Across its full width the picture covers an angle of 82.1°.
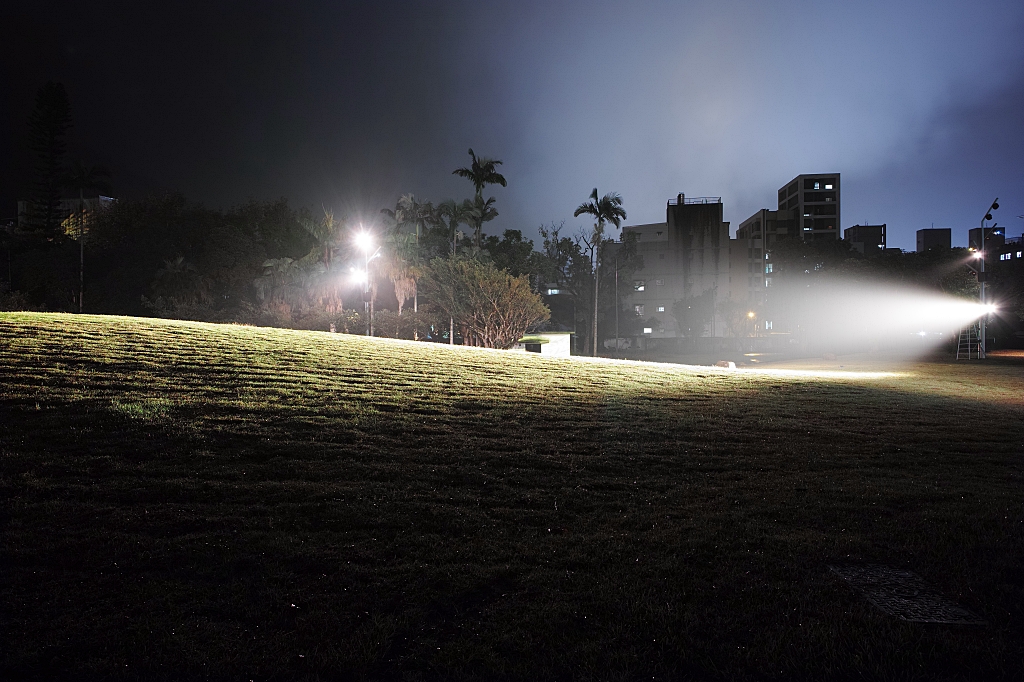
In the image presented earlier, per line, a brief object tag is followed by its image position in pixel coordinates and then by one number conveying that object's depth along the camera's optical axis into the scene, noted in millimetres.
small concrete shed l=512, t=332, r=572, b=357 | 33969
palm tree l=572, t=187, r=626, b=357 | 46844
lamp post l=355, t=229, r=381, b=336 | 29314
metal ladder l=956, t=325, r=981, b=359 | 36341
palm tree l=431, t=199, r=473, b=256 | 43012
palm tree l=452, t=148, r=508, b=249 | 43031
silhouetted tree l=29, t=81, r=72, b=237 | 50875
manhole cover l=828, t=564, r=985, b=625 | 3984
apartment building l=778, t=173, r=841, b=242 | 100000
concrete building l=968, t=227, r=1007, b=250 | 113138
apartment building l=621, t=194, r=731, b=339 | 84812
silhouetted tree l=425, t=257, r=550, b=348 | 31656
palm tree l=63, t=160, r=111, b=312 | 44247
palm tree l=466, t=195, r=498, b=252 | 43344
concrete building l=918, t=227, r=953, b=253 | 114931
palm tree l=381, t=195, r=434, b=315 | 38288
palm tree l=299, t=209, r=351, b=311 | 38906
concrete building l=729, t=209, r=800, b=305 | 88125
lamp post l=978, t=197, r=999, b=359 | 31052
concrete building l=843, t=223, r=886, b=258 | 102688
